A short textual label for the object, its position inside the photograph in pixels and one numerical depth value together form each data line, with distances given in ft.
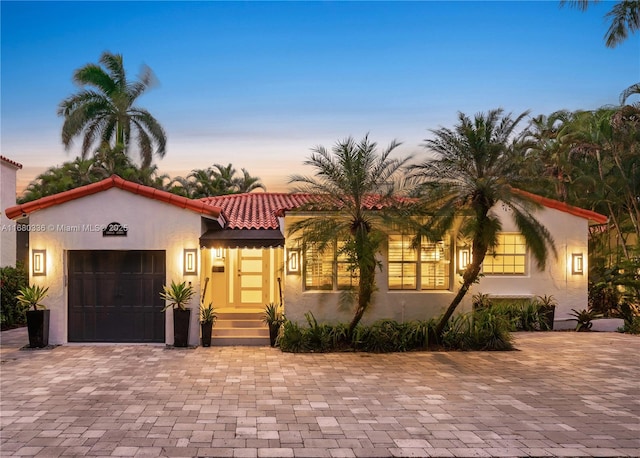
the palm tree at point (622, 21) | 52.49
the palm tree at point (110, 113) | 94.27
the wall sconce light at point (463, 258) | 50.37
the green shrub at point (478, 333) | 47.34
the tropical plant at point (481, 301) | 58.85
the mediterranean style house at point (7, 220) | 66.70
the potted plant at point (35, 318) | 46.32
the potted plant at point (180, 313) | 47.21
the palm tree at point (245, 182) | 147.95
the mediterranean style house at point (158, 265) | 48.52
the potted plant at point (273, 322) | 48.27
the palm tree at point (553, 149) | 79.10
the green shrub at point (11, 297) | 58.59
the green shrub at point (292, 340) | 46.11
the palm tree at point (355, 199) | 44.14
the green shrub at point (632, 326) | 58.80
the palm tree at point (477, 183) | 43.44
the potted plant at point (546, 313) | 60.44
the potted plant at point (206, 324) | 47.91
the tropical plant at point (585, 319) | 60.39
